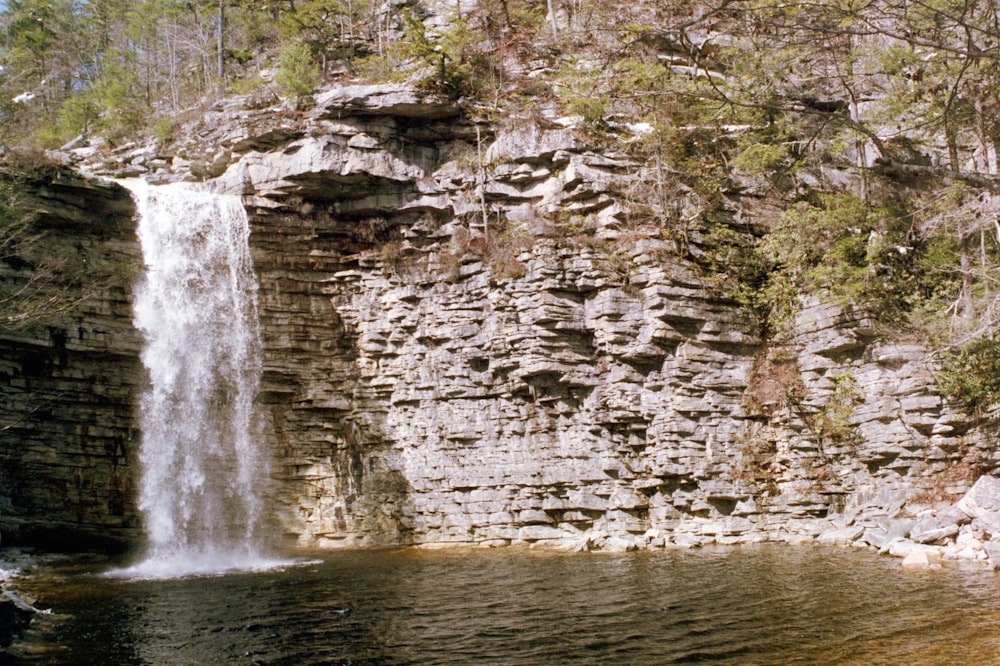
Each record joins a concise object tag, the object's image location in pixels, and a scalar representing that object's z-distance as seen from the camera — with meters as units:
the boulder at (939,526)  14.09
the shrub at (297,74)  22.48
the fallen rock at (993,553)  12.06
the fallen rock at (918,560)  12.60
